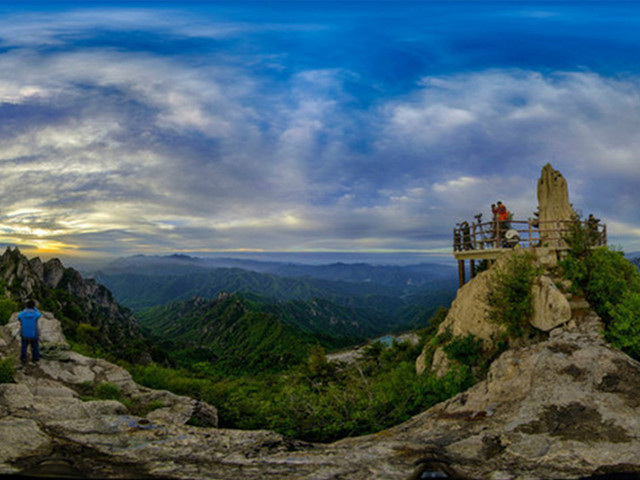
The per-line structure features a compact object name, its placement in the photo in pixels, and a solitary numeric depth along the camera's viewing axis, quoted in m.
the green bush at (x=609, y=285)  13.33
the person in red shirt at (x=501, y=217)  19.78
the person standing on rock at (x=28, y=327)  13.28
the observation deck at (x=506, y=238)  17.91
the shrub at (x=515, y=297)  15.86
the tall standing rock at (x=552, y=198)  21.58
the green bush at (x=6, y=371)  10.70
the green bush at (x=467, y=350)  17.80
